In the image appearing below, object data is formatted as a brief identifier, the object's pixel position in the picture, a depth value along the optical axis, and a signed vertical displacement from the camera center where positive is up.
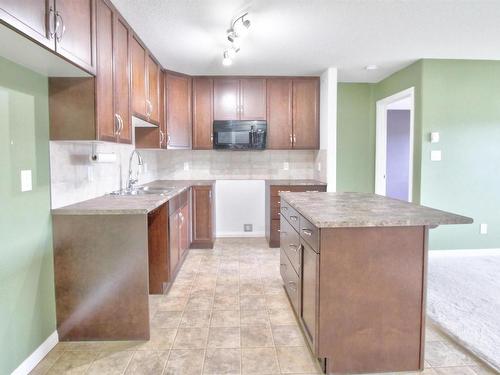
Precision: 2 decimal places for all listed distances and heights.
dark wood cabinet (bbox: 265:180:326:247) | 4.12 -0.40
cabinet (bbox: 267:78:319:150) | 4.43 +0.76
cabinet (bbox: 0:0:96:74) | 1.29 +0.67
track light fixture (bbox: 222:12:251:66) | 2.56 +1.14
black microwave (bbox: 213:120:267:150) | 4.39 +0.45
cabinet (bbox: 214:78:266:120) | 4.41 +0.95
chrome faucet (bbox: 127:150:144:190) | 3.27 -0.10
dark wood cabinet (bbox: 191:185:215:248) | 4.14 -0.60
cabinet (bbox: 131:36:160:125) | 2.90 +0.83
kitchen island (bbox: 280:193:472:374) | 1.67 -0.63
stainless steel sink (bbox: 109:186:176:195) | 3.03 -0.22
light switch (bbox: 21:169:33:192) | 1.75 -0.07
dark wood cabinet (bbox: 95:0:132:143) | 2.10 +0.65
